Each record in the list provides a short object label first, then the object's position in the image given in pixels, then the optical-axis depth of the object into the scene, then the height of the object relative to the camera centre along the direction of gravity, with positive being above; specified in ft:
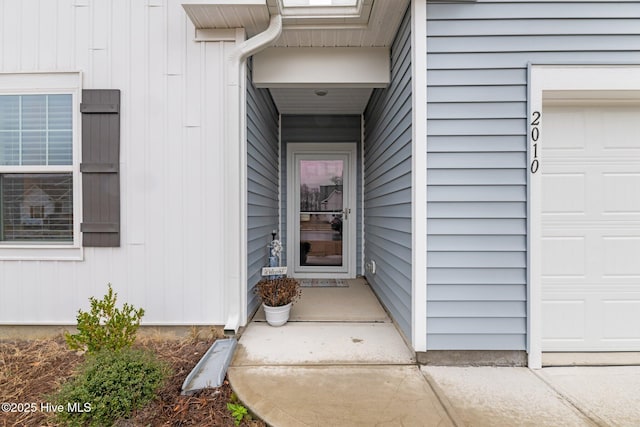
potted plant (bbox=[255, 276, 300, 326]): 9.02 -2.53
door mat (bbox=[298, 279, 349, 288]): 13.35 -3.12
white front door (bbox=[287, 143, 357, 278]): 15.12 +0.12
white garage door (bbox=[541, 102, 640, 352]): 7.48 -0.33
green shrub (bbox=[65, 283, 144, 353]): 6.43 -2.52
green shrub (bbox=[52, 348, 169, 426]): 5.23 -3.12
